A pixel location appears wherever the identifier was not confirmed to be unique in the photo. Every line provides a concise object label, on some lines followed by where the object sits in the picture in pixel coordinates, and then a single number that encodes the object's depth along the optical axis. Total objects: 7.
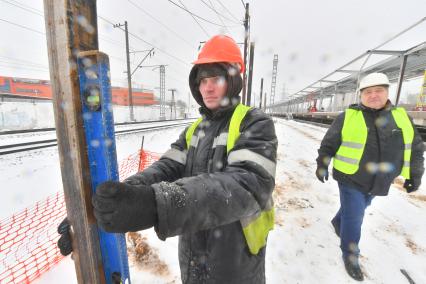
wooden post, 0.75
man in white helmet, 2.28
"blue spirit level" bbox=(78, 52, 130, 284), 0.77
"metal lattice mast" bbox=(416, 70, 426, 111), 9.20
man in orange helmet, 0.69
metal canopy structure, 10.60
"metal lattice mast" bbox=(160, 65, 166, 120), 35.89
